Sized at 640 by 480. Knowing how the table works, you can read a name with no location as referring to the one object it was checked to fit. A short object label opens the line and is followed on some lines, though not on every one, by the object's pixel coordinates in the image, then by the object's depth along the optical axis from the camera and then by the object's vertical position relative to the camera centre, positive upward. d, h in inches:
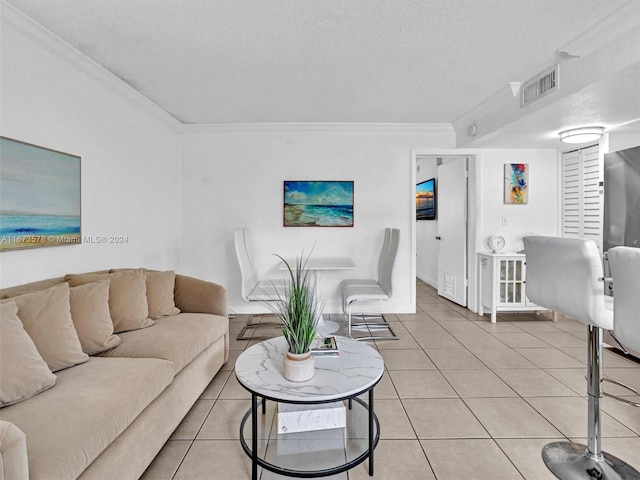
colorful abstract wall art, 174.7 +27.9
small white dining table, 141.5 -13.1
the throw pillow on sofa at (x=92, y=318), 76.0 -18.8
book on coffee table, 75.5 -25.4
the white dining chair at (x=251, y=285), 141.3 -22.0
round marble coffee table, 59.6 -33.2
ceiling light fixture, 132.5 +41.2
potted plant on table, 63.0 -18.2
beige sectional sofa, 47.0 -26.4
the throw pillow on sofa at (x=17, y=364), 53.9 -21.3
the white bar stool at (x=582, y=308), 61.1 -13.7
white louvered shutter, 148.8 +20.2
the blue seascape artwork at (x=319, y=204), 174.1 +17.0
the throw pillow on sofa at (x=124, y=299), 89.8 -17.0
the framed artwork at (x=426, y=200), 247.0 +28.5
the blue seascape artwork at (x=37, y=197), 79.6 +10.6
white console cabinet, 162.2 -22.7
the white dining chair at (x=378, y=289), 143.1 -23.4
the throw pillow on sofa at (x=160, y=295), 103.6 -18.1
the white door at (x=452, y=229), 184.2 +4.3
